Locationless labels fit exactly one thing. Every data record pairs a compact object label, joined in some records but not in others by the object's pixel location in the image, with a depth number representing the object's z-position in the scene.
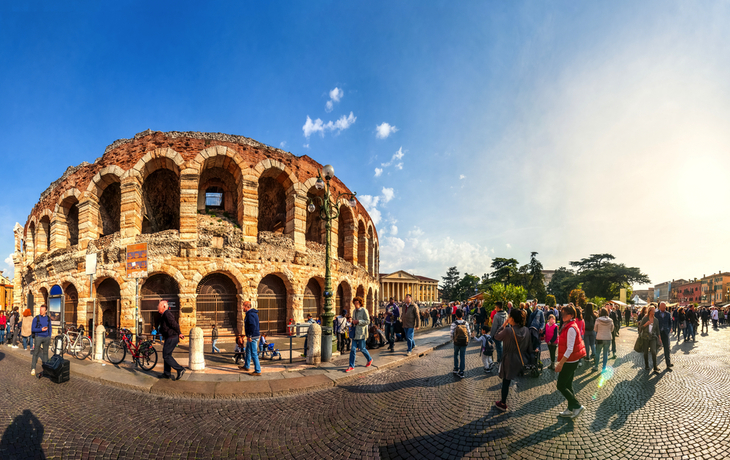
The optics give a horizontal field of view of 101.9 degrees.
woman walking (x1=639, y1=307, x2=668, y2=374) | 7.63
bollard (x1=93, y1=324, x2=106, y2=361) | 8.63
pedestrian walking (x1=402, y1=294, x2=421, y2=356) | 9.33
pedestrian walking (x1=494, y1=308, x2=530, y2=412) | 4.81
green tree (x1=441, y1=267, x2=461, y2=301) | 99.25
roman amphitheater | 13.04
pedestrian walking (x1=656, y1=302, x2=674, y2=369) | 8.13
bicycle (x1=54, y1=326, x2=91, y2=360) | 9.03
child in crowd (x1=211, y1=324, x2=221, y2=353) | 9.80
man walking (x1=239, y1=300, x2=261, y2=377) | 7.13
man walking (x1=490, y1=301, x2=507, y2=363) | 8.30
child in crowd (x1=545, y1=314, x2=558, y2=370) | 7.73
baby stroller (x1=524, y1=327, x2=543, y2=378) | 7.11
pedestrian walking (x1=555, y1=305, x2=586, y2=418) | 4.54
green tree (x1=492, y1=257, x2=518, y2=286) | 55.47
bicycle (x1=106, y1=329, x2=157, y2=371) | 7.67
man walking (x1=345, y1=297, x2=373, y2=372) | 7.73
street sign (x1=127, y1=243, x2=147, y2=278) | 8.91
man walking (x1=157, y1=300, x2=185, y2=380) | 6.67
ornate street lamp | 8.50
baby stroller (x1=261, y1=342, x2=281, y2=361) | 8.84
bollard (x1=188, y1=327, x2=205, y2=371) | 7.51
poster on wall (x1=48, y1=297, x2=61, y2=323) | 11.00
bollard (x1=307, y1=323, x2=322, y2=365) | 8.12
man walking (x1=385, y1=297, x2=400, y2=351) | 11.51
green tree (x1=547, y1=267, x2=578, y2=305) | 54.43
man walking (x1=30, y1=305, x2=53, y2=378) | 7.45
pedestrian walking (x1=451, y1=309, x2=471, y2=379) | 6.98
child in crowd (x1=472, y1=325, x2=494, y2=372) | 7.69
